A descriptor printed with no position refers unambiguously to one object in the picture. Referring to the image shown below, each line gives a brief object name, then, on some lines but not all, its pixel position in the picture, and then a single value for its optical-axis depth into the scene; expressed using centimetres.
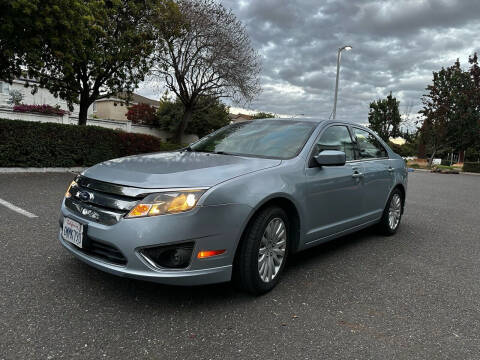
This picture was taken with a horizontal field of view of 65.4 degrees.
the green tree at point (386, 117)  5991
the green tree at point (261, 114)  5525
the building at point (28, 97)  3284
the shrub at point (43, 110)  2494
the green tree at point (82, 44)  984
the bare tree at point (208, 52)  1872
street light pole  1839
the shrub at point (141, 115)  3688
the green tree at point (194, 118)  3550
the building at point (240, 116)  6291
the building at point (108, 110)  4465
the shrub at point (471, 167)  2975
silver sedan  255
